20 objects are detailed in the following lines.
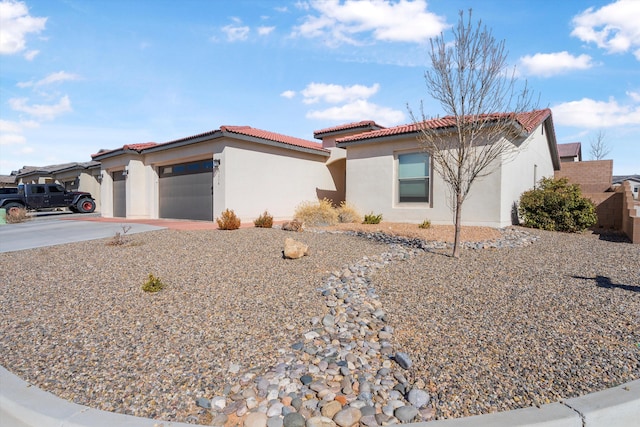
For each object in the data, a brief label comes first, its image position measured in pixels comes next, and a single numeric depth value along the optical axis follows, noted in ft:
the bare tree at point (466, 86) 22.21
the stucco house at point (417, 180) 36.01
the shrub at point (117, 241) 27.09
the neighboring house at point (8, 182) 125.96
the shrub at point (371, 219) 39.32
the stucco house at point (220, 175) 42.52
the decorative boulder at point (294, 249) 21.68
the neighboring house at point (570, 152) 88.12
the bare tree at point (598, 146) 122.21
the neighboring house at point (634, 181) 122.13
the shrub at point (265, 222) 36.62
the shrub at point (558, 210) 35.63
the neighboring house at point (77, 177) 82.48
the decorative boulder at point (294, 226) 33.58
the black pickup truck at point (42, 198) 63.26
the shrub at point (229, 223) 34.14
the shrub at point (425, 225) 35.65
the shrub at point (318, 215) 38.68
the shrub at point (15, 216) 48.66
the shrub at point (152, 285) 15.93
